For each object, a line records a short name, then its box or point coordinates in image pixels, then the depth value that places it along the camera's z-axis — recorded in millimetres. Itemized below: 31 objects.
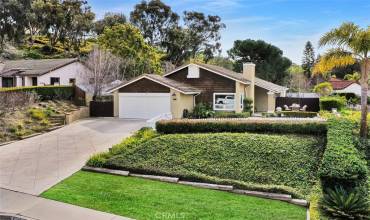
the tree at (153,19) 62688
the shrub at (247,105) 31953
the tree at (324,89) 45781
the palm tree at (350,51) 16264
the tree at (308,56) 90125
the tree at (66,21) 59875
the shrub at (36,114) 24047
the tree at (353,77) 57562
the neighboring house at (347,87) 55619
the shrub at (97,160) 15047
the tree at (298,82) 66125
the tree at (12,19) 53844
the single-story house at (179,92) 27859
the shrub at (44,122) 23484
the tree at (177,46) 63438
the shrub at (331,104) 31781
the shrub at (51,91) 27641
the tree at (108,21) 64069
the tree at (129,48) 39531
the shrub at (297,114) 32562
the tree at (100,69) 32031
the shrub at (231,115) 27594
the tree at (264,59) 57875
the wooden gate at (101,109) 29859
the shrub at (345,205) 9875
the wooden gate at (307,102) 38656
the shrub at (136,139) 16541
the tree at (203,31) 67812
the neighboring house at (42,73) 35312
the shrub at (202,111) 28512
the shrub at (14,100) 23056
